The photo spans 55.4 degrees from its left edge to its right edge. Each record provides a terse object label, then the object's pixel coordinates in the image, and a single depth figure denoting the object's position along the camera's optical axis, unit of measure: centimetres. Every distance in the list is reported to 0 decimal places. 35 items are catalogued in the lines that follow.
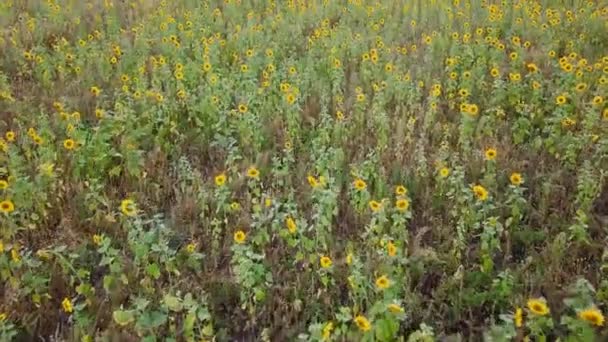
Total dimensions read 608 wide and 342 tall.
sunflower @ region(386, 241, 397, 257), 310
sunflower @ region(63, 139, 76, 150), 425
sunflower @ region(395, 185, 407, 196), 352
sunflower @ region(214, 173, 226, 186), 372
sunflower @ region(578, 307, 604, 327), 256
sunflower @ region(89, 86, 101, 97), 515
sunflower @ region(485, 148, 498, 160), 398
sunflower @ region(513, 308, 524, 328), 262
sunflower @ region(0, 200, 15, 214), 350
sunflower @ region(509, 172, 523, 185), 362
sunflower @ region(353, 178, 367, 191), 372
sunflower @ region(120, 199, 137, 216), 333
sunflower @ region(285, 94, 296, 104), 502
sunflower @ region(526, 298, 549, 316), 265
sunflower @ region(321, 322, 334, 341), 261
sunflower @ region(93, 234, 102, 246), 335
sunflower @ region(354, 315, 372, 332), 268
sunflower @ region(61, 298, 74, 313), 298
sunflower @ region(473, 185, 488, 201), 344
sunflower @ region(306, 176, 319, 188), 359
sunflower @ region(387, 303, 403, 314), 274
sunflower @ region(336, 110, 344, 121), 481
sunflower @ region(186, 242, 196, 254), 350
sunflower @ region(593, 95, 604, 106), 477
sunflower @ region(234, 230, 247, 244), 321
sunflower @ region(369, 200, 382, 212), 334
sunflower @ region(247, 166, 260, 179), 383
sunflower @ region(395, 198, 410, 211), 335
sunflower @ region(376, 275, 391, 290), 284
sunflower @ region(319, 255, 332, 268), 311
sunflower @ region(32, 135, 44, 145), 438
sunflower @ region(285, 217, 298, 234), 340
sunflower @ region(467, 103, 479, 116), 473
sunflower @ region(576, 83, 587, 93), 504
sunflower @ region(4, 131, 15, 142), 428
